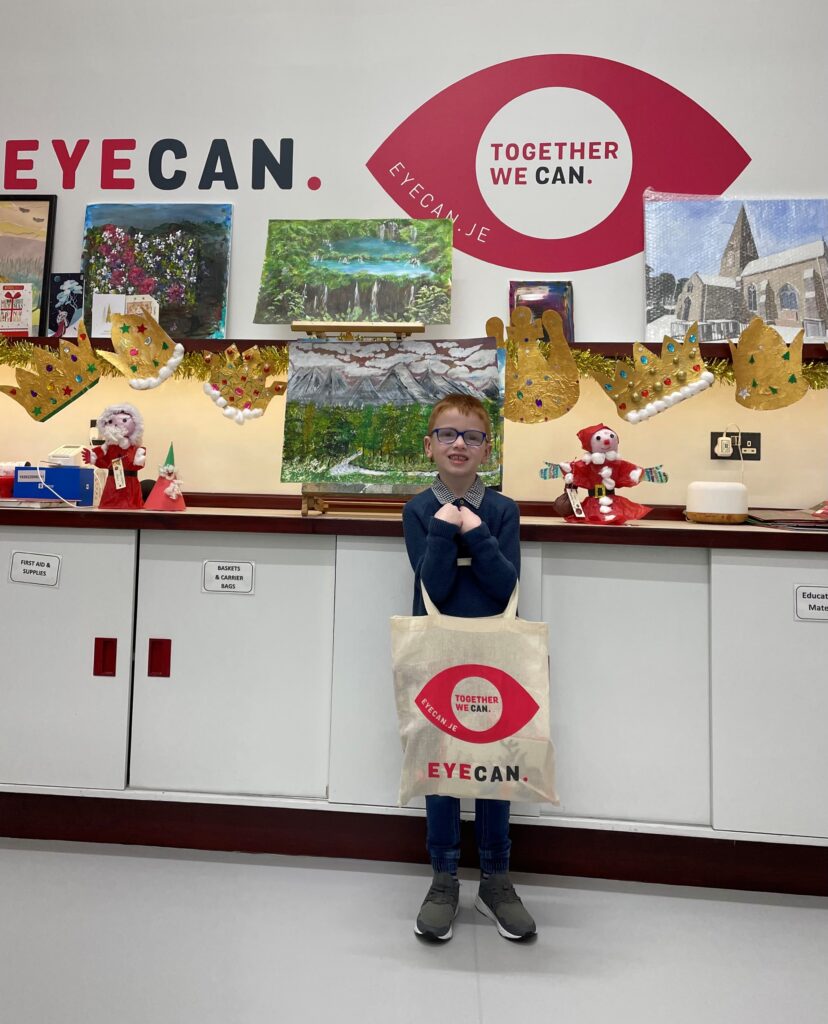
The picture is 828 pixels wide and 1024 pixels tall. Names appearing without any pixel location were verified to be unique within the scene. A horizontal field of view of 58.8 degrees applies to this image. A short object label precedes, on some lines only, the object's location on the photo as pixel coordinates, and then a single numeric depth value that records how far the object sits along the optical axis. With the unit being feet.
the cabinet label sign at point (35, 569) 6.53
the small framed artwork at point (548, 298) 8.08
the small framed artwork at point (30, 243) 8.54
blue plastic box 7.36
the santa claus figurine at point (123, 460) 7.20
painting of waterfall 7.87
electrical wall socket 8.09
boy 5.19
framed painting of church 7.82
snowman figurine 6.68
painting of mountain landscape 6.76
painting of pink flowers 8.37
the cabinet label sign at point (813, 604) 5.92
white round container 6.91
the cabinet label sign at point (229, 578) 6.42
